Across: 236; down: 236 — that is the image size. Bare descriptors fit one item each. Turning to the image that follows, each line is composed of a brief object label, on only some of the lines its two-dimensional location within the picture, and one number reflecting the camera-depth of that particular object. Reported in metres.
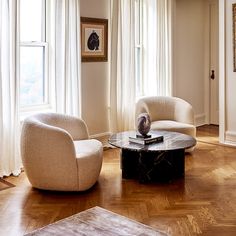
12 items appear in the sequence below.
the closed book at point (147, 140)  4.30
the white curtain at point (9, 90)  4.45
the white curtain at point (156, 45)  6.61
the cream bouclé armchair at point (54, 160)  3.88
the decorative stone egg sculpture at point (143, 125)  4.42
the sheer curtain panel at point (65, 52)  5.11
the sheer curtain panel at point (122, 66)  5.95
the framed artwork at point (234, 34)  5.87
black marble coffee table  4.16
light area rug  2.37
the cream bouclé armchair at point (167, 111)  5.55
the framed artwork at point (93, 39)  5.57
